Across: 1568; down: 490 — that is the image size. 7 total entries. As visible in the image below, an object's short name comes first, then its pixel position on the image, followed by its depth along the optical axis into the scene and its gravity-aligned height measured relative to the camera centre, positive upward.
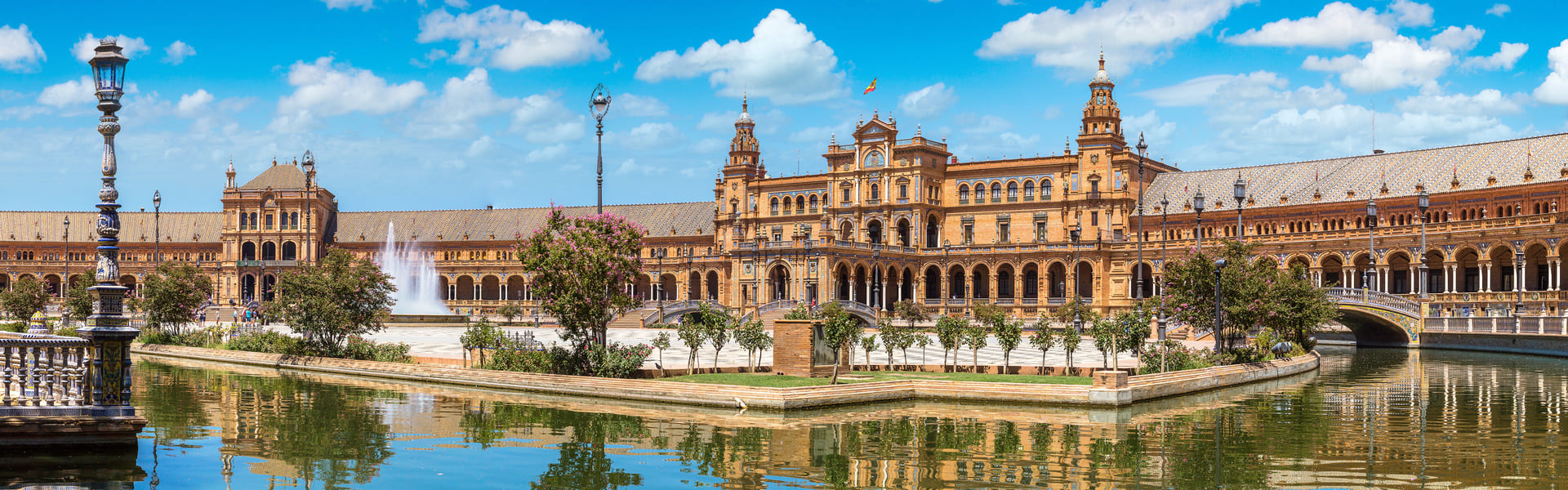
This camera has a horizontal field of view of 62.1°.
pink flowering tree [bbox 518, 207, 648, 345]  30.91 +0.50
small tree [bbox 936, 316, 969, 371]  34.84 -1.13
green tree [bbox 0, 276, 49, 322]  62.79 -0.67
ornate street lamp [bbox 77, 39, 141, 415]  17.19 -0.54
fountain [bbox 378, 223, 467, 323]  89.31 +0.79
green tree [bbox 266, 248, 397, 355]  39.09 -0.41
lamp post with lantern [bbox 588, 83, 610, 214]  33.56 +4.74
